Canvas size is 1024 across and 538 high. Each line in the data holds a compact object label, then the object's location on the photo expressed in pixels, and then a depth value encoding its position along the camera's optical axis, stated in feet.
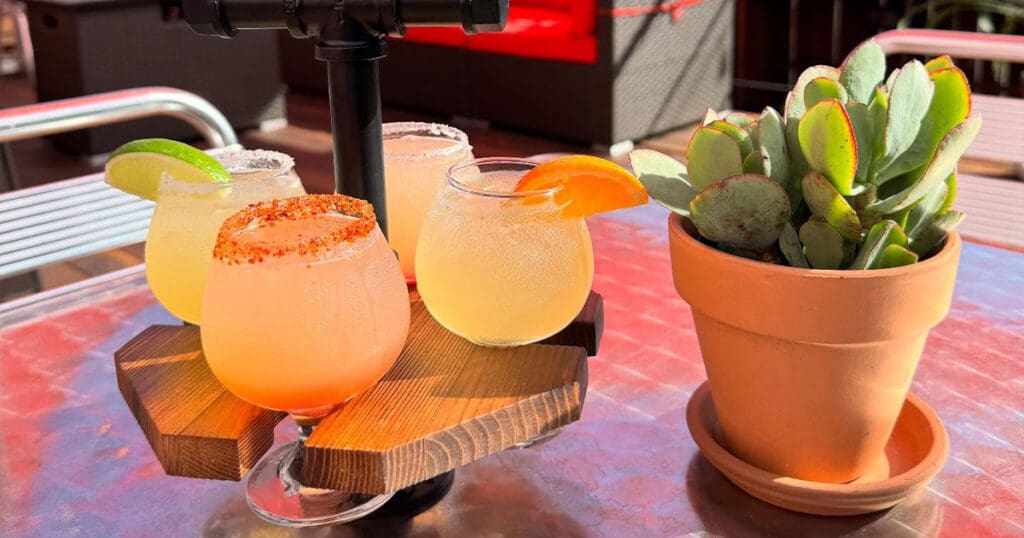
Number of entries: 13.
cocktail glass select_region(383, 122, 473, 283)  2.39
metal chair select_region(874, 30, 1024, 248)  4.42
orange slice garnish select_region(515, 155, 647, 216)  1.99
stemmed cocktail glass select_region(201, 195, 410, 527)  1.69
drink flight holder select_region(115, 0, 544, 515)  1.70
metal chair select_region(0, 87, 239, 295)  3.69
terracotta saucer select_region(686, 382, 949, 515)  1.91
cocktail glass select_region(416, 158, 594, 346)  1.98
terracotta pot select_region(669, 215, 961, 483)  1.76
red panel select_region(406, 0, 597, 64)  12.57
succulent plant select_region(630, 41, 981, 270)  1.74
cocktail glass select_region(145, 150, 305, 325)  2.10
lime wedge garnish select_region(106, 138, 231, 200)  2.11
